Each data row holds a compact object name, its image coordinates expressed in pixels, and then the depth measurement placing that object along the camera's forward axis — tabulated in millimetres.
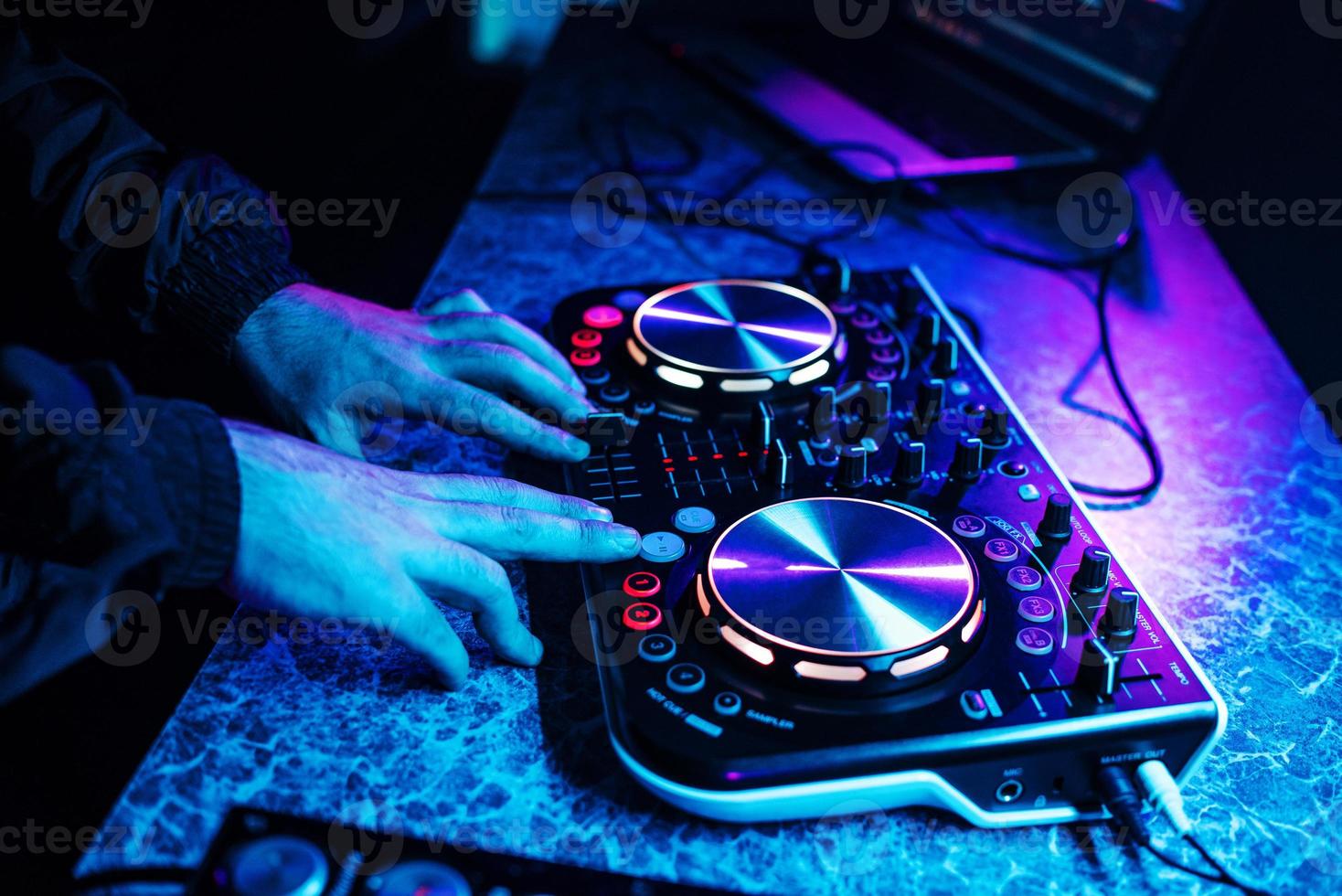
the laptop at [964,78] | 1186
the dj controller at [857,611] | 552
